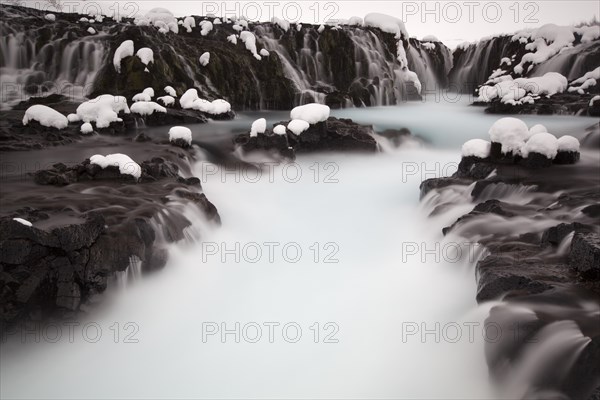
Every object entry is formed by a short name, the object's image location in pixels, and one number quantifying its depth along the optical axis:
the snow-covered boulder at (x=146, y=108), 13.00
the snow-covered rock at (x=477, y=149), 8.41
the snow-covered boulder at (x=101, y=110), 11.77
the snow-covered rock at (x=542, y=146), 7.98
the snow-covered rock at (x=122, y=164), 7.51
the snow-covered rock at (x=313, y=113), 11.58
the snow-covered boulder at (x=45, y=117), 11.07
